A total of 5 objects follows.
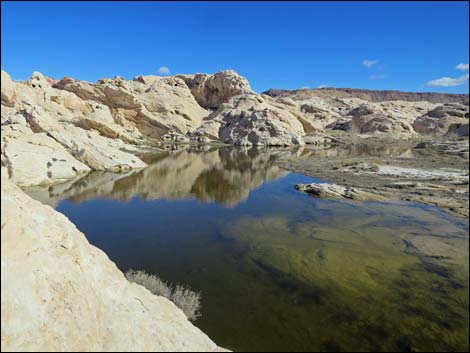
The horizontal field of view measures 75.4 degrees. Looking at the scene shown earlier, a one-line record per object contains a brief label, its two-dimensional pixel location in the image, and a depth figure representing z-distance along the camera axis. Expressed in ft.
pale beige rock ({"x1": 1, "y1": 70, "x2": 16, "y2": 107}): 136.79
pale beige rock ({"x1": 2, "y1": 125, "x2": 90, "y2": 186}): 67.47
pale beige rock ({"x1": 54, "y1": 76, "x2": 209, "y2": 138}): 214.69
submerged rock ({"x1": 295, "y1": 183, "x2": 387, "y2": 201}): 62.13
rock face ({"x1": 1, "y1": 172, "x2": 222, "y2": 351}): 11.52
